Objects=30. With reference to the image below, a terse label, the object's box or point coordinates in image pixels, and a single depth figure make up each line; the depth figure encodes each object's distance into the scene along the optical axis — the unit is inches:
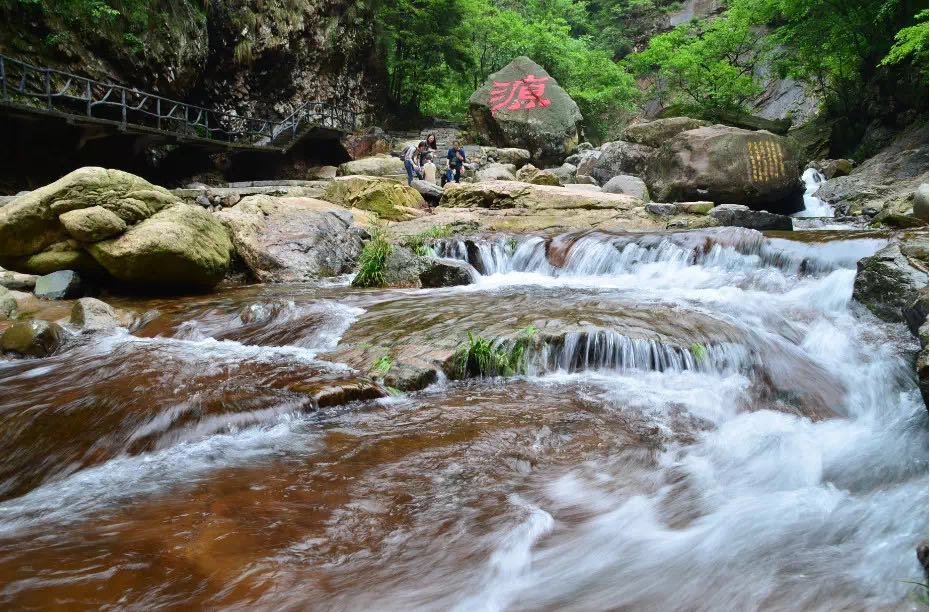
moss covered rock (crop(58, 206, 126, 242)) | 271.4
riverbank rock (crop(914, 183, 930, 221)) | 348.8
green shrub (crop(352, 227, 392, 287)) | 326.6
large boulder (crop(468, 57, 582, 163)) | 935.7
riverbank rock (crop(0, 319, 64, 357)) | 202.7
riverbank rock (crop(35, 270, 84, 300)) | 280.2
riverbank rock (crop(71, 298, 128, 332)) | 233.8
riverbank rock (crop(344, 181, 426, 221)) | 495.8
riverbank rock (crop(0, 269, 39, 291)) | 285.0
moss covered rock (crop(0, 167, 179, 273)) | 277.6
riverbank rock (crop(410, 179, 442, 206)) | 563.8
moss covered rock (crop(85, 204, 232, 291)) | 271.7
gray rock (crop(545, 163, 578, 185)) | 792.3
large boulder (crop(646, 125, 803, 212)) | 508.1
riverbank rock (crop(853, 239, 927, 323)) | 201.3
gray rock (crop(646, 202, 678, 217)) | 463.2
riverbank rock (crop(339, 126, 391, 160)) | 931.3
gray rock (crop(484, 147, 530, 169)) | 882.8
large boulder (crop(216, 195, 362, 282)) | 346.3
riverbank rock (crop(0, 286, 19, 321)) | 252.5
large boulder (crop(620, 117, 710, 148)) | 650.8
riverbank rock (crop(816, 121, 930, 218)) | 496.4
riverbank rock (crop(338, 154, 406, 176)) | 780.6
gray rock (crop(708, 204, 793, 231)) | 437.7
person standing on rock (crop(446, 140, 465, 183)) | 649.0
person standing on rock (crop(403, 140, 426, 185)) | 594.2
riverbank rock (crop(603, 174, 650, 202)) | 560.4
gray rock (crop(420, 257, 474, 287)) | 323.9
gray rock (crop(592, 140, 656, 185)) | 668.7
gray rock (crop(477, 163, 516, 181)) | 743.1
